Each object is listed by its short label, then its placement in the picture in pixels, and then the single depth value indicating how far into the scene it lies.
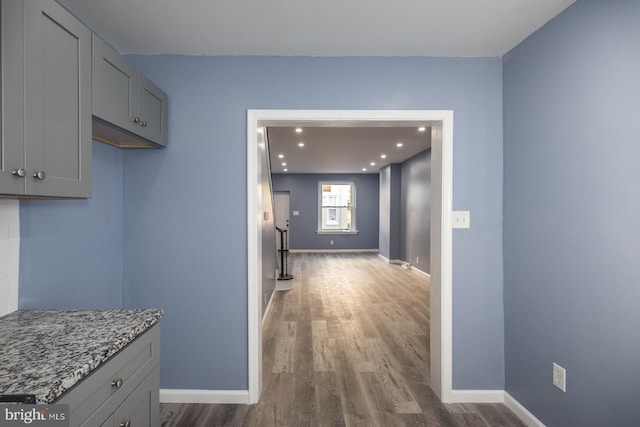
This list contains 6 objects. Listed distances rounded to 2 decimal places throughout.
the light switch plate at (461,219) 2.29
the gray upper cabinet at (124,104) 1.53
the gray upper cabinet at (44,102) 1.08
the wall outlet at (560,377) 1.77
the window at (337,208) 10.31
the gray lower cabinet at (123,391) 1.00
